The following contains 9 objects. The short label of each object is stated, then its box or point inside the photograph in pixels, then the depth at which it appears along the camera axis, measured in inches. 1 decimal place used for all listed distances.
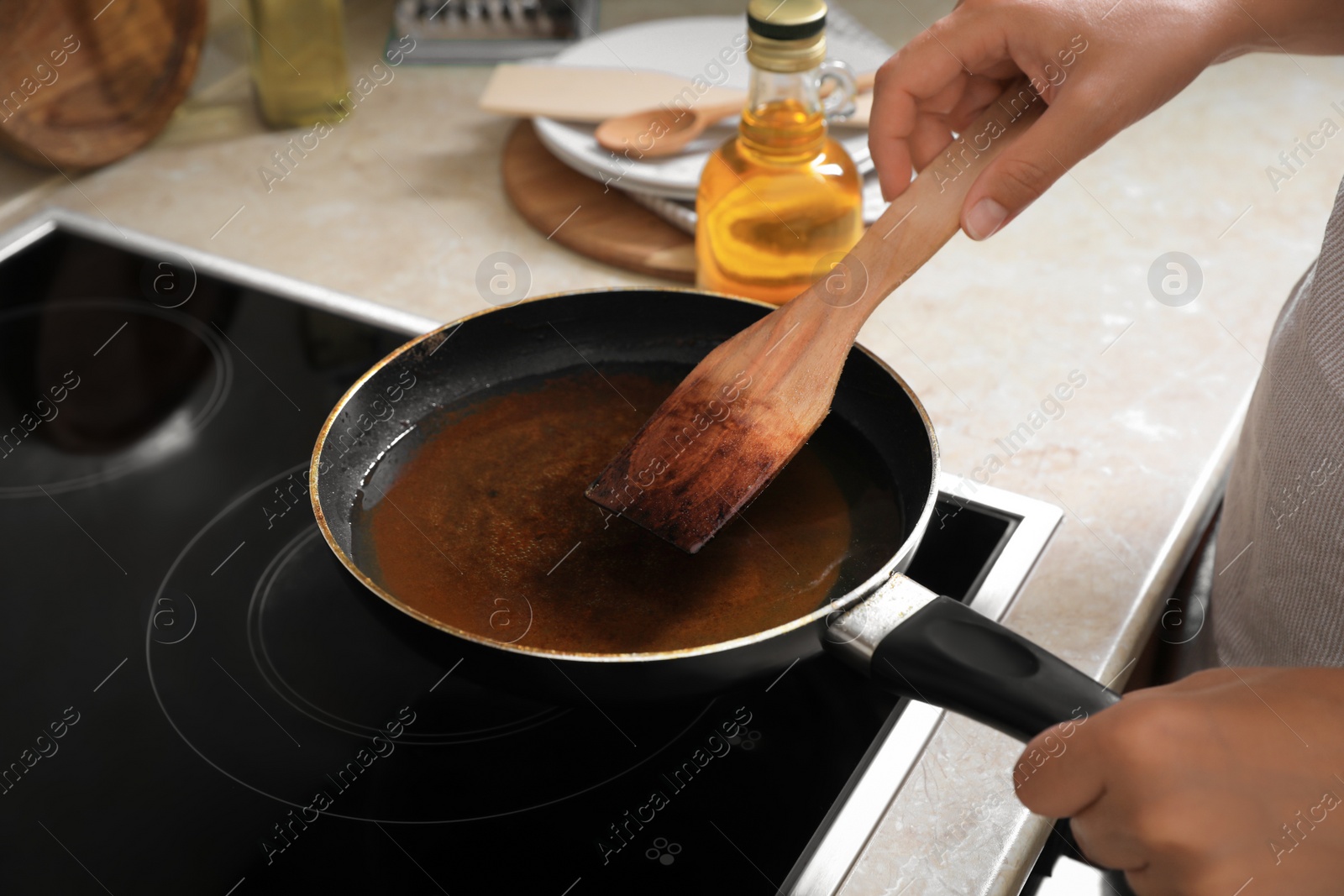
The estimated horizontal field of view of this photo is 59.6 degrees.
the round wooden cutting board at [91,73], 35.5
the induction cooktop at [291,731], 19.5
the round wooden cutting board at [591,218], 34.2
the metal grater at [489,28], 44.7
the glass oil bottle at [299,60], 38.4
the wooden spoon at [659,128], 35.4
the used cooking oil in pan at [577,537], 21.4
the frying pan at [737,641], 17.2
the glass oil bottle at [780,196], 29.8
